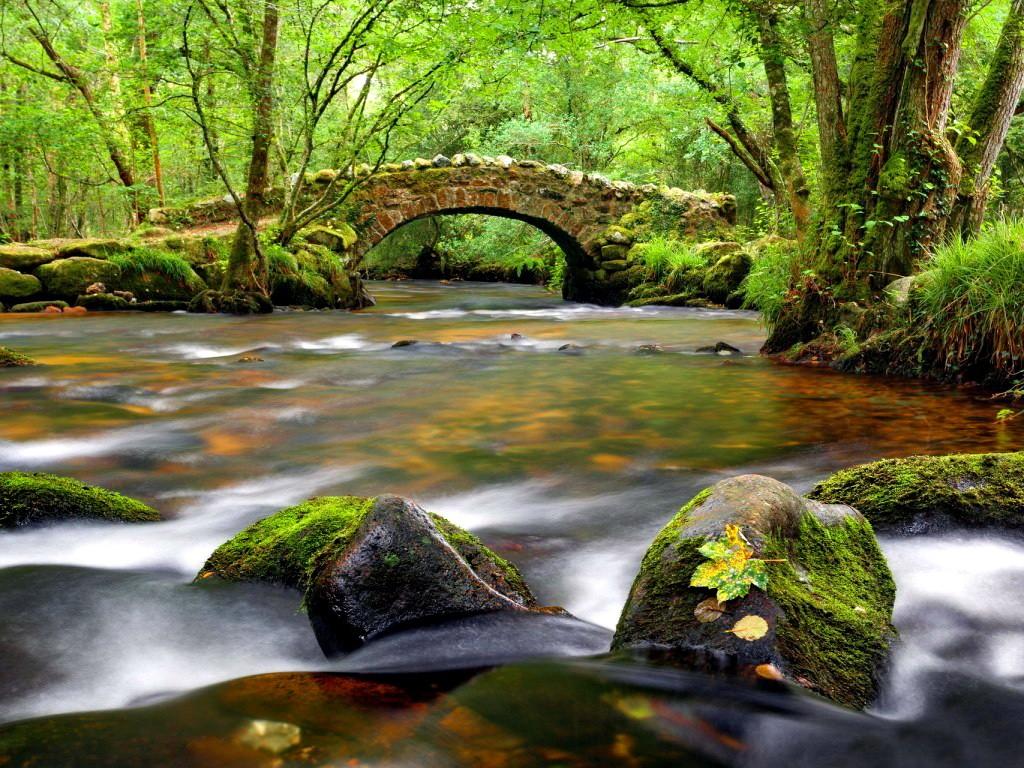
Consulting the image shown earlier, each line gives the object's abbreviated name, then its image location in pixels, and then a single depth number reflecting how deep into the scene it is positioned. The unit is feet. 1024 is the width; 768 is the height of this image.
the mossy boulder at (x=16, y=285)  38.45
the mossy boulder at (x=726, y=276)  46.09
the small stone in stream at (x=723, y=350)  26.25
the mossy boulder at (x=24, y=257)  39.04
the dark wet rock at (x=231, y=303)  39.47
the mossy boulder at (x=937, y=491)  8.36
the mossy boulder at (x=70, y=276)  39.93
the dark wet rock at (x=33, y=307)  38.32
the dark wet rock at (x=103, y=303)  39.96
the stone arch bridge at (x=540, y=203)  53.62
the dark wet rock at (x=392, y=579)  6.57
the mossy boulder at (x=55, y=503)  9.05
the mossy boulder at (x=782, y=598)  5.74
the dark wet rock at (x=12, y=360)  22.06
